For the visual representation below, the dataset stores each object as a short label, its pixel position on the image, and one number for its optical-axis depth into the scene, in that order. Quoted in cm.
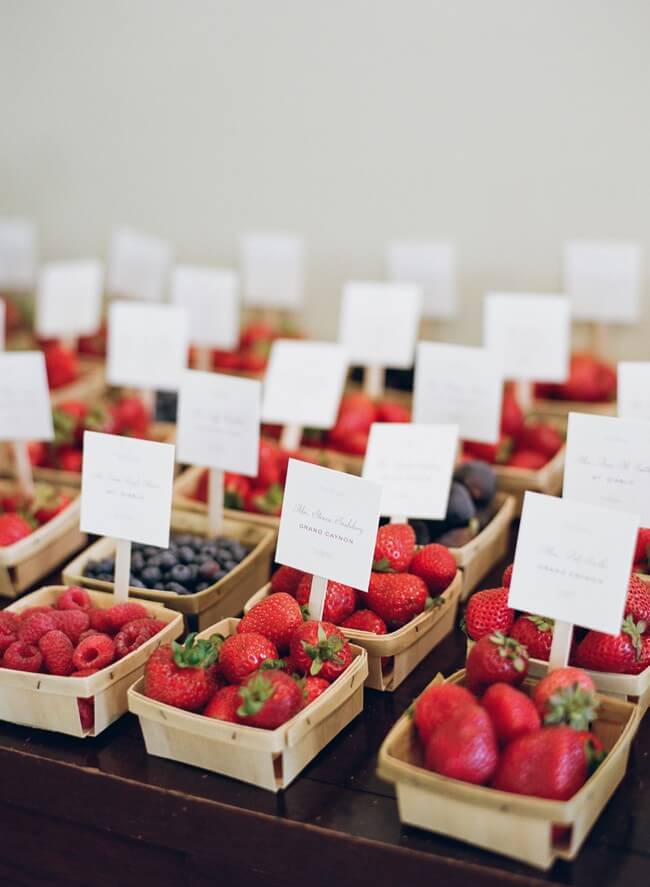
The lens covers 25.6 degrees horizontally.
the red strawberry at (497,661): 79
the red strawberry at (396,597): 90
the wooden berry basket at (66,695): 84
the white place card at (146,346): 126
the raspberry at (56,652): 86
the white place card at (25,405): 113
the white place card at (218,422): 105
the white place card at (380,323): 132
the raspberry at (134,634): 88
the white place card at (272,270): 154
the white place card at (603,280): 137
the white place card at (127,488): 92
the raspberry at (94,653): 86
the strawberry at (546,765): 73
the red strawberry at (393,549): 92
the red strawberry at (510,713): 75
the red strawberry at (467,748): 73
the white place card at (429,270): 146
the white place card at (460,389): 112
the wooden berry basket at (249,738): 79
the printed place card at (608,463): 89
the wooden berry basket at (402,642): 88
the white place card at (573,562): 78
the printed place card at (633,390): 100
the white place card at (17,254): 169
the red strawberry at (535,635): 83
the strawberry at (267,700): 78
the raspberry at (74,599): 94
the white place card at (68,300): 147
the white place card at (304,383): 119
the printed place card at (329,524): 85
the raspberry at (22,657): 86
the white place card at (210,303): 143
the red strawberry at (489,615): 84
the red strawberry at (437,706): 76
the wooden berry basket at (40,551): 105
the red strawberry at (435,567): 93
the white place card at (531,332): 126
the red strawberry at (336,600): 89
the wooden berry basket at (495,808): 72
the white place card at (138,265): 158
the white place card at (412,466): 98
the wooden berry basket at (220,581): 97
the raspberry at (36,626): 89
